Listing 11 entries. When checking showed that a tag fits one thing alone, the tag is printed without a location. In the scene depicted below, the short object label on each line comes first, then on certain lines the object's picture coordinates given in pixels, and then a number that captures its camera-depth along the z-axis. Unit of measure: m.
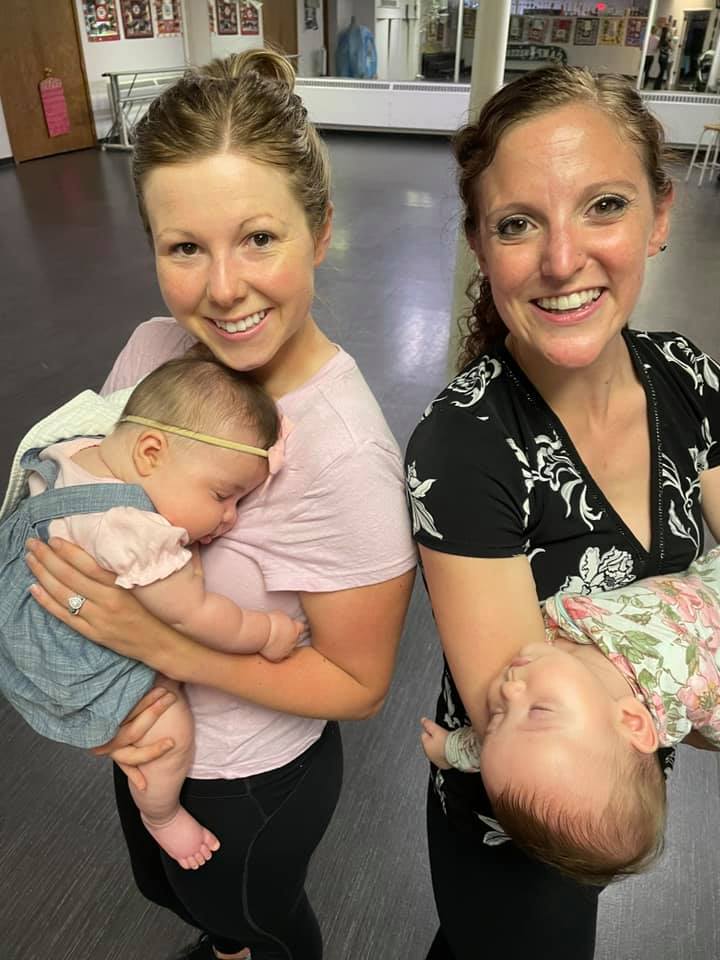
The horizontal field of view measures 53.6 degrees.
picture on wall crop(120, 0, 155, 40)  9.83
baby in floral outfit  0.90
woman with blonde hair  0.91
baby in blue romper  0.93
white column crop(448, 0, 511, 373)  2.08
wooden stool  8.26
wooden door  8.47
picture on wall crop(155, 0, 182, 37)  10.29
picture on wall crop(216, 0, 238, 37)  11.00
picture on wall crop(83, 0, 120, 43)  9.32
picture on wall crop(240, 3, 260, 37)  11.12
